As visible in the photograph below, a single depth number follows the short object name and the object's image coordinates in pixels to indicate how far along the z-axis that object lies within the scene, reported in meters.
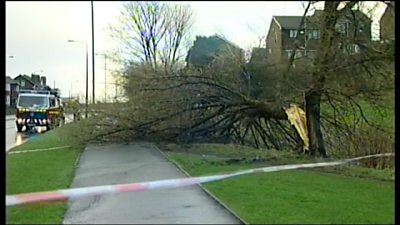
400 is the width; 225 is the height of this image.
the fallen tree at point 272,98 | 9.59
